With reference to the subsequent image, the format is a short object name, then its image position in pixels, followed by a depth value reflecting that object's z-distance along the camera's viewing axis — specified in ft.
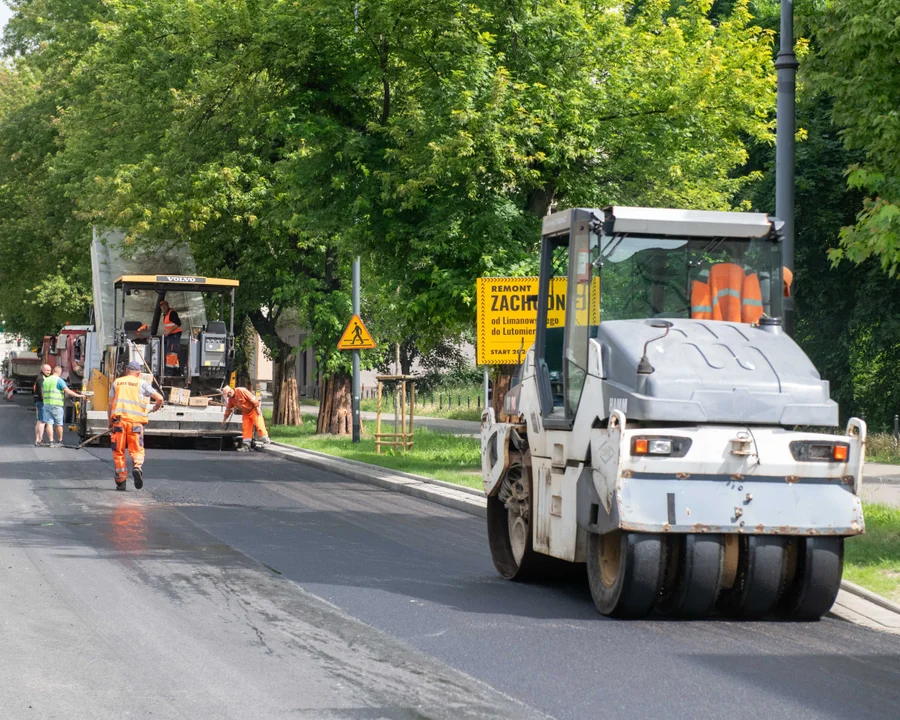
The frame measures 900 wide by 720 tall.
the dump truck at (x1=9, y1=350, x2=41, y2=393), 248.52
